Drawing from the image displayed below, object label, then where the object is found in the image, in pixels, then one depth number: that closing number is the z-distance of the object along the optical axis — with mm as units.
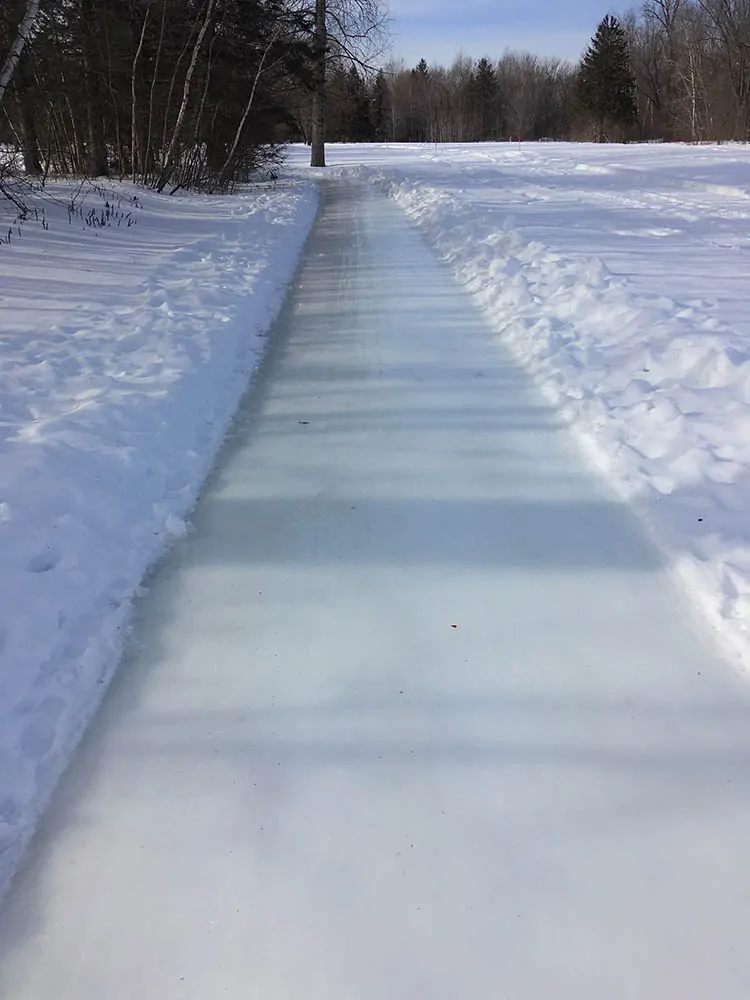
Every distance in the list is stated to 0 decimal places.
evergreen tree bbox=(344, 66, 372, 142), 69312
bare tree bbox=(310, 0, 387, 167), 28172
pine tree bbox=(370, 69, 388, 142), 78125
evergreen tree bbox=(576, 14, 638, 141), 58875
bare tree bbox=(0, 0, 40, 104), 9895
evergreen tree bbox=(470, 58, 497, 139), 88562
